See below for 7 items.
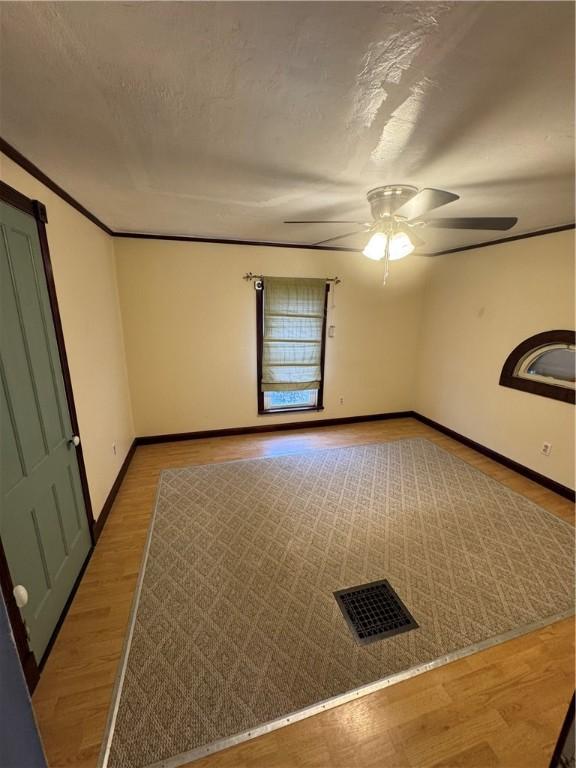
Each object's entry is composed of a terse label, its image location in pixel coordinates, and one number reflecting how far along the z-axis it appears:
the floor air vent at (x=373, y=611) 1.59
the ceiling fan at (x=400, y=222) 1.74
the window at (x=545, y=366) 2.70
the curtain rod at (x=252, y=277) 3.47
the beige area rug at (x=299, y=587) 1.29
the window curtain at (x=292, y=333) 3.61
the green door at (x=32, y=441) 1.28
